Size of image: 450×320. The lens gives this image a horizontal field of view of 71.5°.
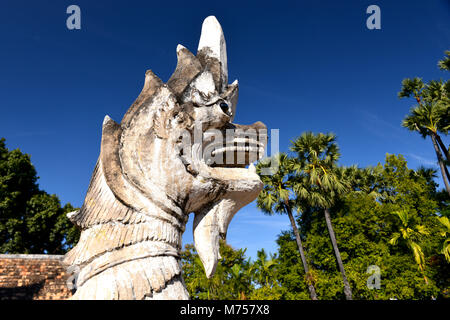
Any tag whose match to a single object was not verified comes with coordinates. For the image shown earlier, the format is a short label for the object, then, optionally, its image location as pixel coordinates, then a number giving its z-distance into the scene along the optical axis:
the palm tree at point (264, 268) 23.34
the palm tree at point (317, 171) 21.45
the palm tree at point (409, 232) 20.33
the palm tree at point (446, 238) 15.58
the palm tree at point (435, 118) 18.64
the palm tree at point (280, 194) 21.27
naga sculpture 2.10
